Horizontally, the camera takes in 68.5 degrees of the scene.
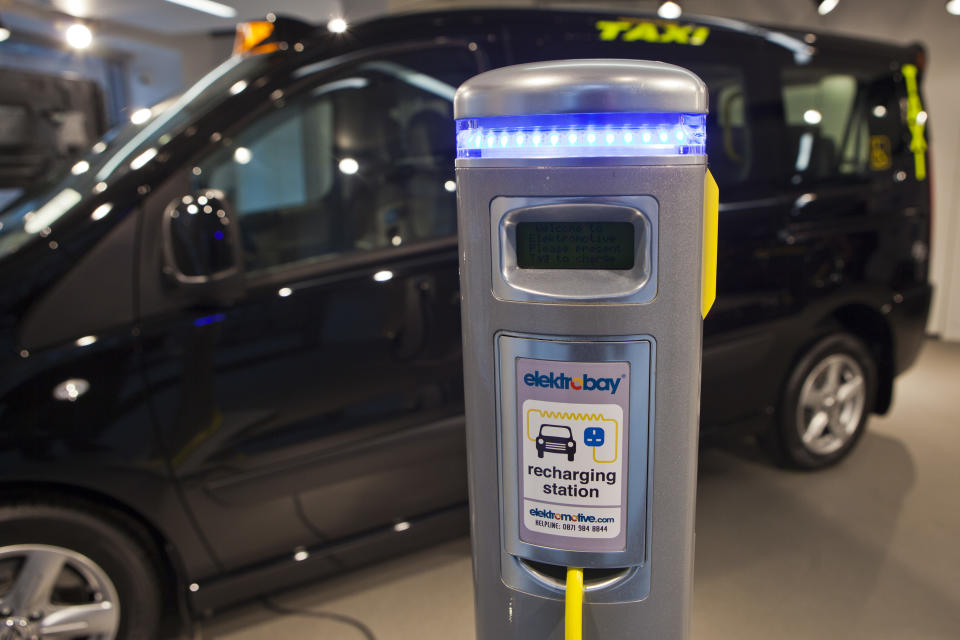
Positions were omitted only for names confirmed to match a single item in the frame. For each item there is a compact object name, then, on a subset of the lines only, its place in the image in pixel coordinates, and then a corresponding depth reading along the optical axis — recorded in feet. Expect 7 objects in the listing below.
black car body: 4.93
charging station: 2.46
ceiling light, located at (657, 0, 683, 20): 15.25
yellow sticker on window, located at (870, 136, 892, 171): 8.45
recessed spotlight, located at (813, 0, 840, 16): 14.76
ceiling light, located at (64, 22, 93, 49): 21.25
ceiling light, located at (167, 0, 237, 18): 19.99
